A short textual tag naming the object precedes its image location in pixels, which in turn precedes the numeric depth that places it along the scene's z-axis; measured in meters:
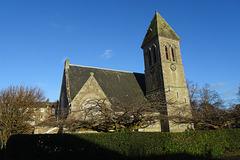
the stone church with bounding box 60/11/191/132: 21.78
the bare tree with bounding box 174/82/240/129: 13.83
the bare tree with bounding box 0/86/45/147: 22.09
